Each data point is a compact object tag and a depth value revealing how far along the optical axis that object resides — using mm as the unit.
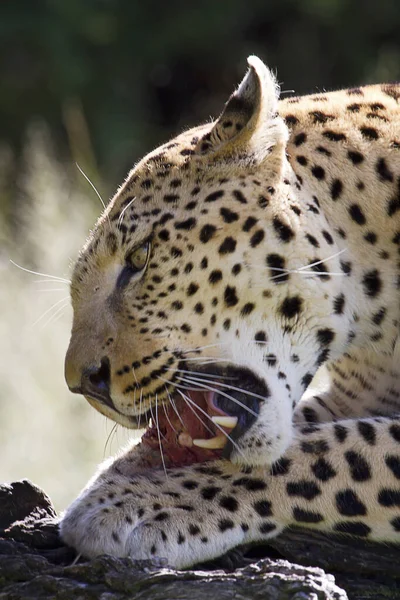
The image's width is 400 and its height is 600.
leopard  8781
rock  7434
